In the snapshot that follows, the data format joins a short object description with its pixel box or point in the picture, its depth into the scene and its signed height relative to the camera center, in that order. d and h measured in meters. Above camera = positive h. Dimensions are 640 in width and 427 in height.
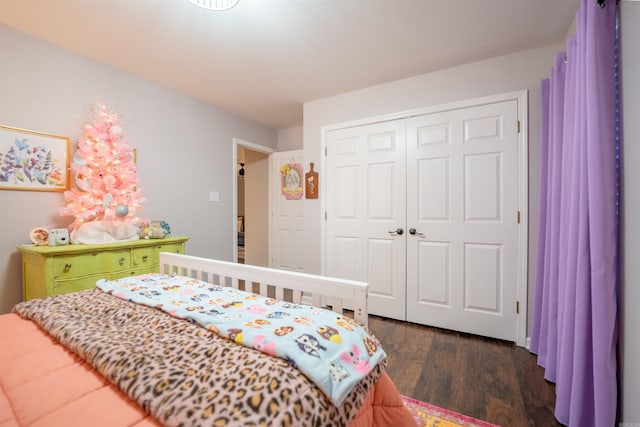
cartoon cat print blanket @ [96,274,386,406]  0.80 -0.43
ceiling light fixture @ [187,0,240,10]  1.50 +1.14
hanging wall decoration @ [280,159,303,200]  3.98 +0.43
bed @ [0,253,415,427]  0.65 -0.45
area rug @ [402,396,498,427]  1.39 -1.09
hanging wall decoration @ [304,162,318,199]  3.20 +0.30
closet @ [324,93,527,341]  2.29 -0.04
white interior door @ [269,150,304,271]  4.05 -0.21
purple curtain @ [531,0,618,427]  1.13 -0.10
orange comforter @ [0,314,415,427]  0.65 -0.49
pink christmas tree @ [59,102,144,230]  2.12 +0.27
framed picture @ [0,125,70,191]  1.96 +0.37
